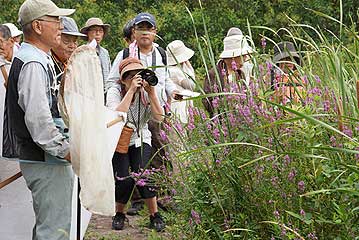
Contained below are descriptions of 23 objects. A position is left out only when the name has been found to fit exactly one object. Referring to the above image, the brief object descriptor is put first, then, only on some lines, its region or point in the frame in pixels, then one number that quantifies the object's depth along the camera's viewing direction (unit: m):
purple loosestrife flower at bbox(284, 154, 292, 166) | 3.92
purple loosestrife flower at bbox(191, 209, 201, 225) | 4.25
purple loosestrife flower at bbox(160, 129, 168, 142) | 4.70
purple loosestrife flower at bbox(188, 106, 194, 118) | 4.68
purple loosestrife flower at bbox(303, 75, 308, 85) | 4.54
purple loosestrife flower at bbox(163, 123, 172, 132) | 4.82
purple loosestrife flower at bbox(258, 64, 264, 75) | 4.62
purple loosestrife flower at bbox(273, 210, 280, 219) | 3.73
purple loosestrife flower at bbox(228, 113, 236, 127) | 4.30
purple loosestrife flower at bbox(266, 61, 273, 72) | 4.53
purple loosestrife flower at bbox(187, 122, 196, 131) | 4.58
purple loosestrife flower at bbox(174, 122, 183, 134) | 4.64
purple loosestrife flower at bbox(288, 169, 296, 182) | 3.87
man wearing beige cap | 4.79
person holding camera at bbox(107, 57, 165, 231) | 6.79
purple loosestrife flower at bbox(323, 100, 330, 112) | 3.98
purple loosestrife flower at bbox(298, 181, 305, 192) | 3.79
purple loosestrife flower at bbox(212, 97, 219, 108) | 4.54
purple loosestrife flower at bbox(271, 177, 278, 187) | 3.95
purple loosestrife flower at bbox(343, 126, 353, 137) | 3.75
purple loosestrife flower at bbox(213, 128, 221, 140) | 4.34
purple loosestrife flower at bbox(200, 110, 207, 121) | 4.59
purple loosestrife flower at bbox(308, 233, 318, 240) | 3.62
